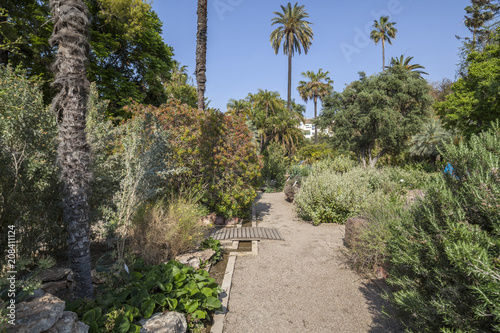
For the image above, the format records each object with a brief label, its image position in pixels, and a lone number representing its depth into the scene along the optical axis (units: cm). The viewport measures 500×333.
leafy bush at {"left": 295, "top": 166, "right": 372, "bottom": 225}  848
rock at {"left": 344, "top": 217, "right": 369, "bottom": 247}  531
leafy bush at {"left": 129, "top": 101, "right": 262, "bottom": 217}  839
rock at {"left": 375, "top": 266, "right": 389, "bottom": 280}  471
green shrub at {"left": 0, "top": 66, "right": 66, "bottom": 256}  334
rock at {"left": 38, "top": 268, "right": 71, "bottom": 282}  333
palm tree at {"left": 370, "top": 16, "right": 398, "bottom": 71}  4344
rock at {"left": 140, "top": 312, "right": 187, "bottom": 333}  287
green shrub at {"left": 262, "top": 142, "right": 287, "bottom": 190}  1872
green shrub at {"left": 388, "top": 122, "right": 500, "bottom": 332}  162
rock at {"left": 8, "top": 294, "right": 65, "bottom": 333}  186
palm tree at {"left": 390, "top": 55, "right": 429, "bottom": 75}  3559
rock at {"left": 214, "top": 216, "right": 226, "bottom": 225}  890
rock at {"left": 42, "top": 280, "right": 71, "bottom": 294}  330
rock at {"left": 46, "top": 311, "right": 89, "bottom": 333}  204
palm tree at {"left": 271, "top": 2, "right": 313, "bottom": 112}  3388
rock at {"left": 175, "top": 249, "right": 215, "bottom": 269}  523
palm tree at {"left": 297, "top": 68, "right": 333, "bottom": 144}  4544
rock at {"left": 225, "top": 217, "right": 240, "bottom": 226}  891
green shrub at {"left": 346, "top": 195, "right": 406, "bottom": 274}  470
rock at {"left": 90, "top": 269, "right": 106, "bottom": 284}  406
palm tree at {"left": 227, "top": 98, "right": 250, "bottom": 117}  3326
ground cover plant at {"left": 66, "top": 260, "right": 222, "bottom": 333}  266
